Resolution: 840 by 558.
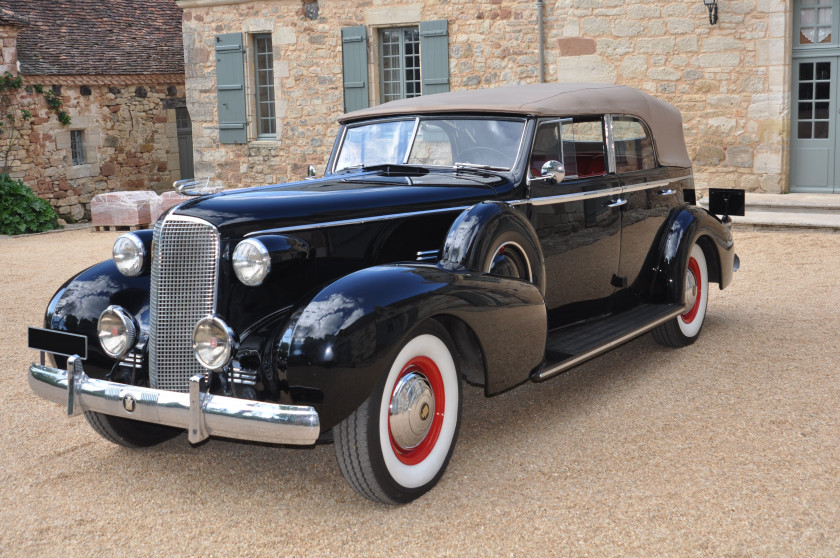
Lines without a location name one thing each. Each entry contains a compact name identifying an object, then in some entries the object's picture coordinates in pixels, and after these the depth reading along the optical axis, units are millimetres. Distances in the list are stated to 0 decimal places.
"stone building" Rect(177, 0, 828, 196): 11320
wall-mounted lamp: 11234
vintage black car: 3250
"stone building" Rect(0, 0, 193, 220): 15188
